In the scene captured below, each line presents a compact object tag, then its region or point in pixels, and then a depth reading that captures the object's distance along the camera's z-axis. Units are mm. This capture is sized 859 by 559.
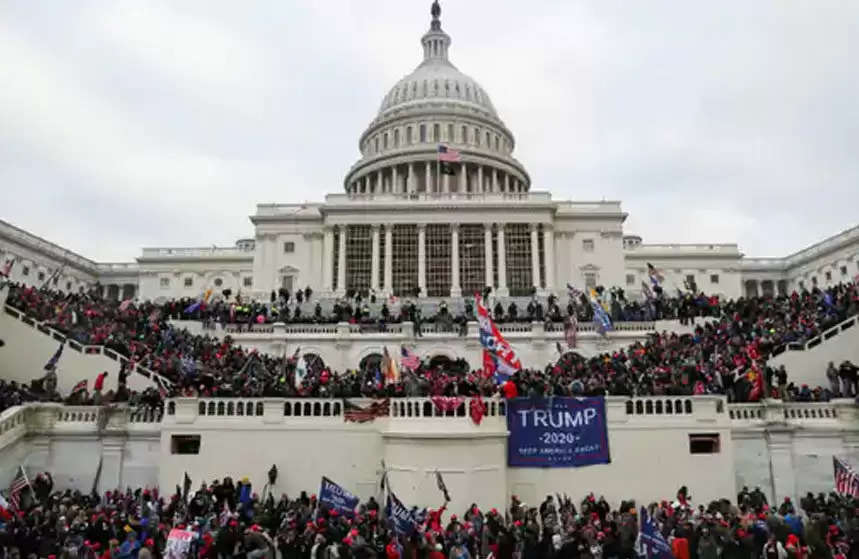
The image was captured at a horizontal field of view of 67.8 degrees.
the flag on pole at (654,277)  42562
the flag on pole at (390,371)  25094
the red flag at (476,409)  19719
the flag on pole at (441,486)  18266
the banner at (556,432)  20250
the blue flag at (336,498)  16266
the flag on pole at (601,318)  36062
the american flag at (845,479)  16969
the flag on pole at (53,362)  26078
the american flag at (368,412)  20922
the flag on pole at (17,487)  17734
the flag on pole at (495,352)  21281
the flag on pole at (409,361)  27984
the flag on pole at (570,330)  37219
